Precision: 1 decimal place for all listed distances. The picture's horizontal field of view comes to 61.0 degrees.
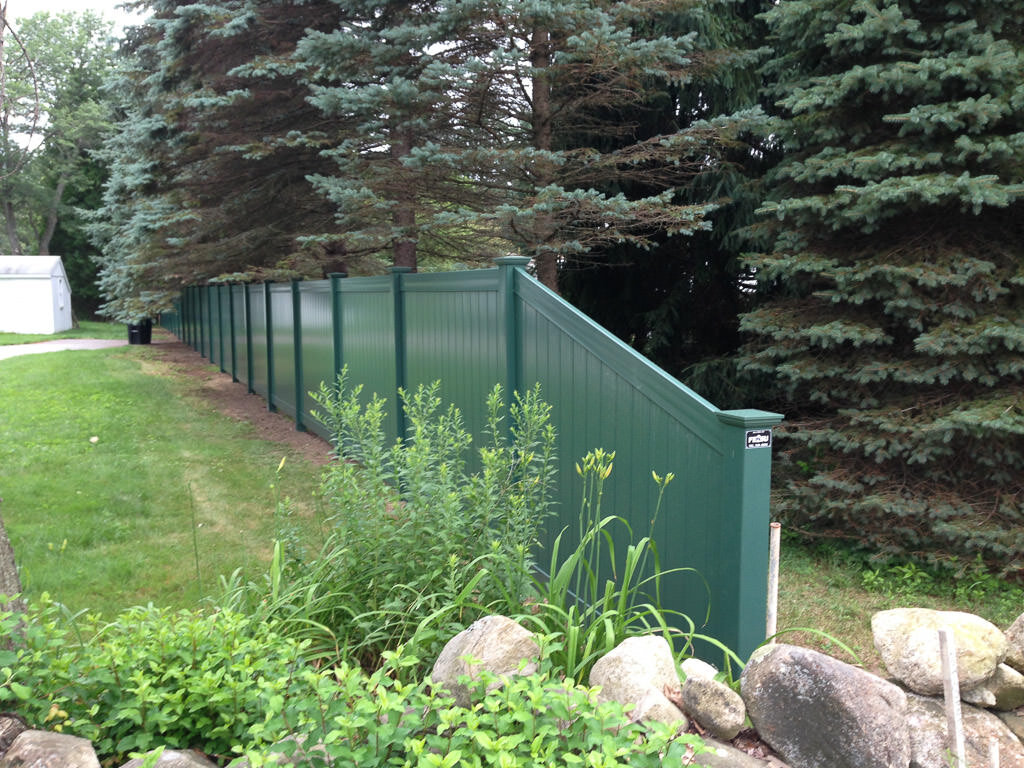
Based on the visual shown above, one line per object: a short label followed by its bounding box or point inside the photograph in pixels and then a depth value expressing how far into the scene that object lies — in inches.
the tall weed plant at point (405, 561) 132.1
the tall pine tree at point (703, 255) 302.4
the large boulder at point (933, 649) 114.9
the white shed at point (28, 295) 1326.3
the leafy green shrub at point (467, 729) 81.0
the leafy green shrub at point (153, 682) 97.7
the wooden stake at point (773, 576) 129.3
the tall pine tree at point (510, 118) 285.9
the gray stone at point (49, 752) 89.5
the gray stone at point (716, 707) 100.0
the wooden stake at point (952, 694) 96.2
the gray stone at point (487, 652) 103.1
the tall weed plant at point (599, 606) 118.0
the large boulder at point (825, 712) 95.7
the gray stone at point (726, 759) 94.0
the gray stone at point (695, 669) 107.3
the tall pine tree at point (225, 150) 474.0
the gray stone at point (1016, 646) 127.4
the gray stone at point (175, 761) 92.2
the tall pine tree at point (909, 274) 209.0
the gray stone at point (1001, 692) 119.4
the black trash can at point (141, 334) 1121.4
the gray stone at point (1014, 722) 120.9
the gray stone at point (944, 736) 102.9
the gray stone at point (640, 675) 100.1
